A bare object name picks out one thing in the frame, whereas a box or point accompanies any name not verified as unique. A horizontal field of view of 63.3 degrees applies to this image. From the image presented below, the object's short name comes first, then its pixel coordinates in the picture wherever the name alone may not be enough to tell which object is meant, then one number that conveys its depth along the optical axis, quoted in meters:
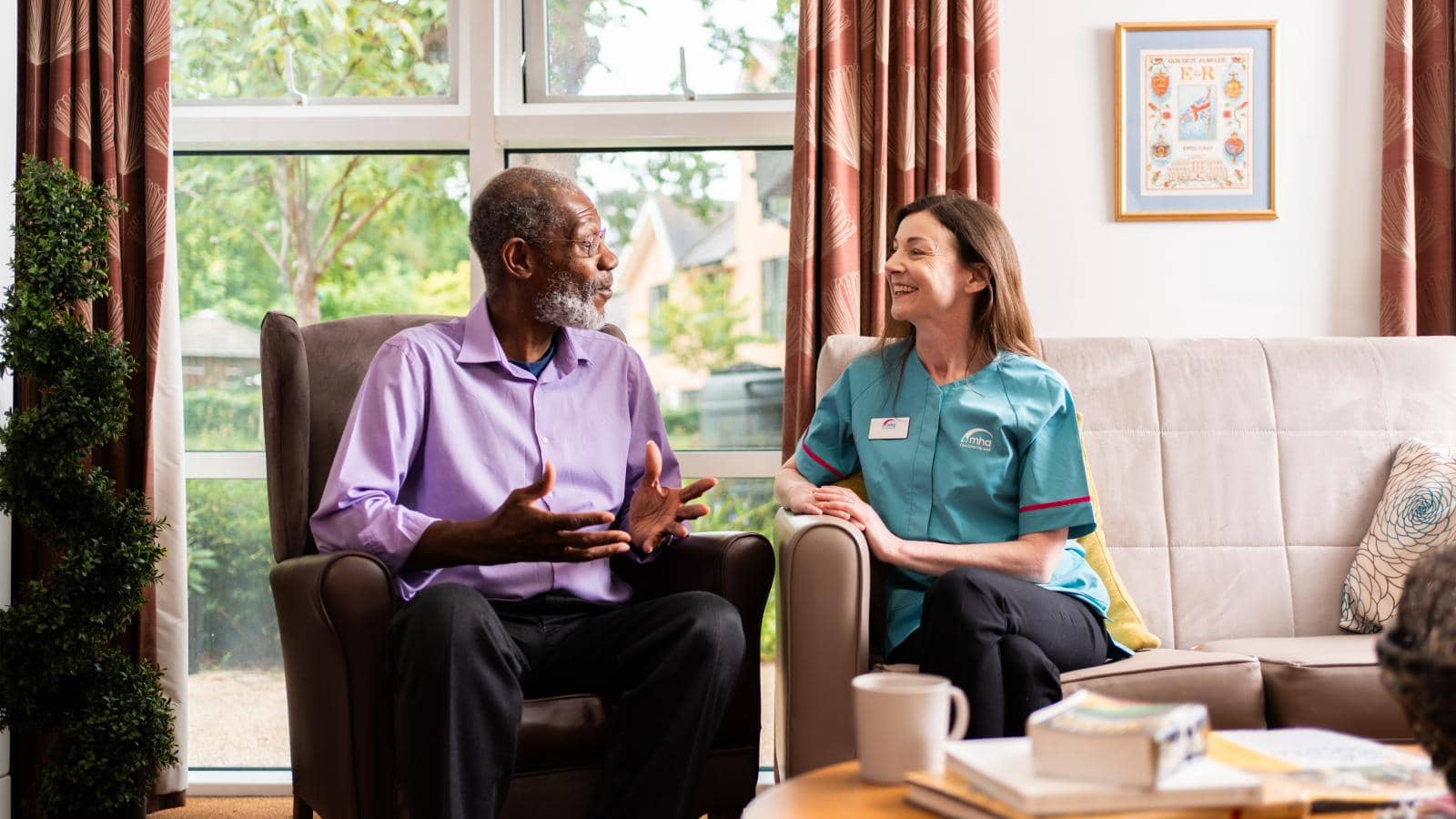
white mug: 1.15
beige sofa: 2.38
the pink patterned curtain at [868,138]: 2.74
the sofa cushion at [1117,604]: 2.11
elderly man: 1.67
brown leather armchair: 1.73
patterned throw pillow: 2.24
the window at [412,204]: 3.04
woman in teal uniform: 1.80
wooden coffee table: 1.09
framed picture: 2.85
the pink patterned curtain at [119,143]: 2.71
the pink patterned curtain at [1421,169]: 2.77
